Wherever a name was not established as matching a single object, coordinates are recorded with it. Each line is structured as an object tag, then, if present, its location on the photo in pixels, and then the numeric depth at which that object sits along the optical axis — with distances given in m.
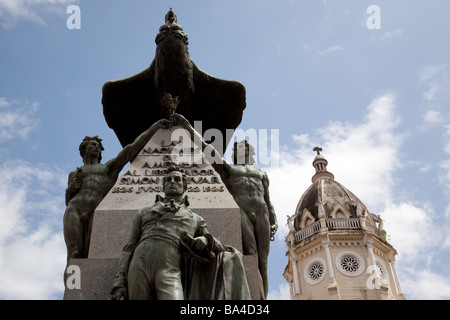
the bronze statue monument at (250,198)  7.15
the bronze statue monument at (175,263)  5.18
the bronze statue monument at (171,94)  8.72
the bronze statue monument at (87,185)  6.95
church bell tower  50.26
